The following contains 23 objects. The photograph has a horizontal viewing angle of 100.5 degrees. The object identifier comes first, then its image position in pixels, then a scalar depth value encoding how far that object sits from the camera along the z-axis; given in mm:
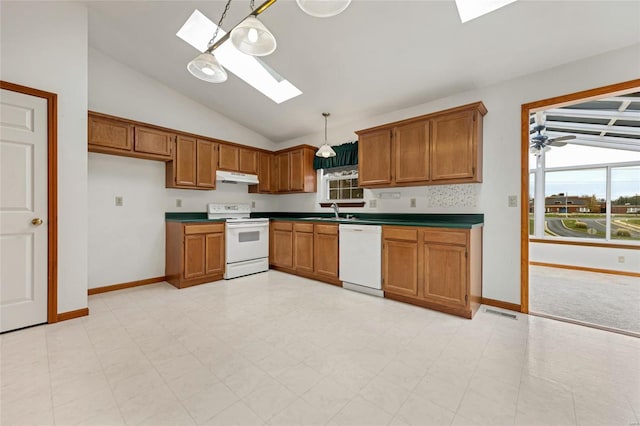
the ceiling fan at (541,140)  4241
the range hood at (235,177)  4365
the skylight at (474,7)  2244
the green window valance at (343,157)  4279
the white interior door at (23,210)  2326
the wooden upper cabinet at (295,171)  4758
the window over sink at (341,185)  4520
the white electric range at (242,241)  4141
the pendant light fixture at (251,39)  1427
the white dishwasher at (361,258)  3336
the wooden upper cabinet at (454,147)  2932
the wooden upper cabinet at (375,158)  3562
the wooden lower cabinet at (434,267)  2709
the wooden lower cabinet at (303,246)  4125
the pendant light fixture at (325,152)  3725
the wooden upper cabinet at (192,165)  3904
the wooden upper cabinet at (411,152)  3227
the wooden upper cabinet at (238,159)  4434
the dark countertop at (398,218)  2982
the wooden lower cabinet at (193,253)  3680
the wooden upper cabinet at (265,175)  5031
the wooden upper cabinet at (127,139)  3197
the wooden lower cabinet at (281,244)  4430
